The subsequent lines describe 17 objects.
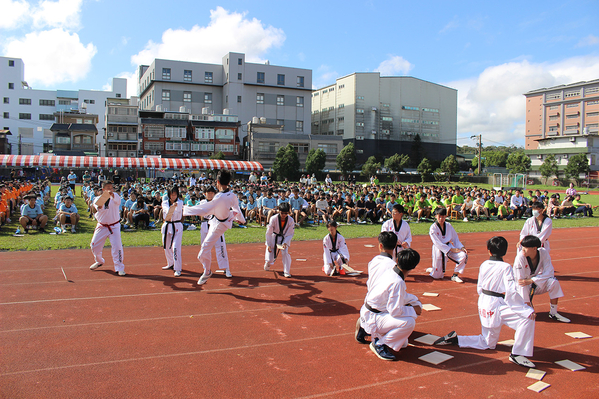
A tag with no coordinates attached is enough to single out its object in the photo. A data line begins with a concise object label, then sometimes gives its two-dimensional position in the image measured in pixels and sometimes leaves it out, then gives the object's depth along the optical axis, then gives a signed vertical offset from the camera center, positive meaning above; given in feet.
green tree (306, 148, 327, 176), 175.94 +12.76
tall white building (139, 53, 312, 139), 242.99 +65.64
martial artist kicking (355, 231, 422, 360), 15.14 -4.70
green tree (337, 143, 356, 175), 185.47 +15.18
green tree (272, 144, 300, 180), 169.27 +10.85
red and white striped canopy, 119.75 +8.37
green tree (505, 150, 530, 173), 204.85 +16.96
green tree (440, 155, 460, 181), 196.13 +13.20
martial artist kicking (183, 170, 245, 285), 24.40 -1.71
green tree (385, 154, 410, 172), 200.13 +14.60
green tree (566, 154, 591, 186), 166.20 +12.05
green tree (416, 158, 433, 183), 189.06 +10.54
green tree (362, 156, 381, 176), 185.37 +10.43
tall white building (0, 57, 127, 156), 213.05 +44.54
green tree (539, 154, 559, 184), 174.40 +11.07
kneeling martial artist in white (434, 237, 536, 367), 14.98 -4.92
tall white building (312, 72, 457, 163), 263.49 +56.35
